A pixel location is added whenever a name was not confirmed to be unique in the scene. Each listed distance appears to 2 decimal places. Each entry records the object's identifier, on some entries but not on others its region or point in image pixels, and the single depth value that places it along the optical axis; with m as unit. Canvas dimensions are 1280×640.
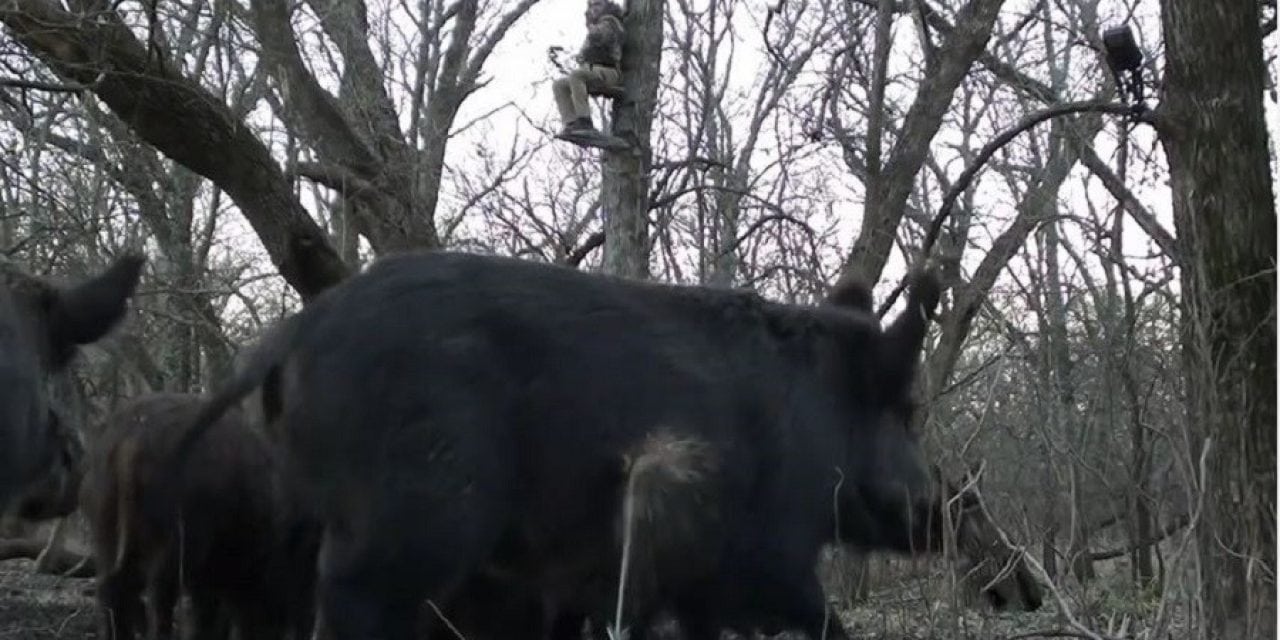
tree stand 11.28
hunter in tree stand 11.31
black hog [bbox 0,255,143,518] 7.11
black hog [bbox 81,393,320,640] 9.13
